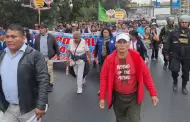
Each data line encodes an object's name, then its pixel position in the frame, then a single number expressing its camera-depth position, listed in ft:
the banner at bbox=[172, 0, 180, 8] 112.49
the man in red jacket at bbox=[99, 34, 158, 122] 8.35
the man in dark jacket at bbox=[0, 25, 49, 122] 6.86
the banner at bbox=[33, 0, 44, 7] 33.70
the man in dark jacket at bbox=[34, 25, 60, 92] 15.58
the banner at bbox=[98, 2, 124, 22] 37.84
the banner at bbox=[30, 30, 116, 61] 25.03
